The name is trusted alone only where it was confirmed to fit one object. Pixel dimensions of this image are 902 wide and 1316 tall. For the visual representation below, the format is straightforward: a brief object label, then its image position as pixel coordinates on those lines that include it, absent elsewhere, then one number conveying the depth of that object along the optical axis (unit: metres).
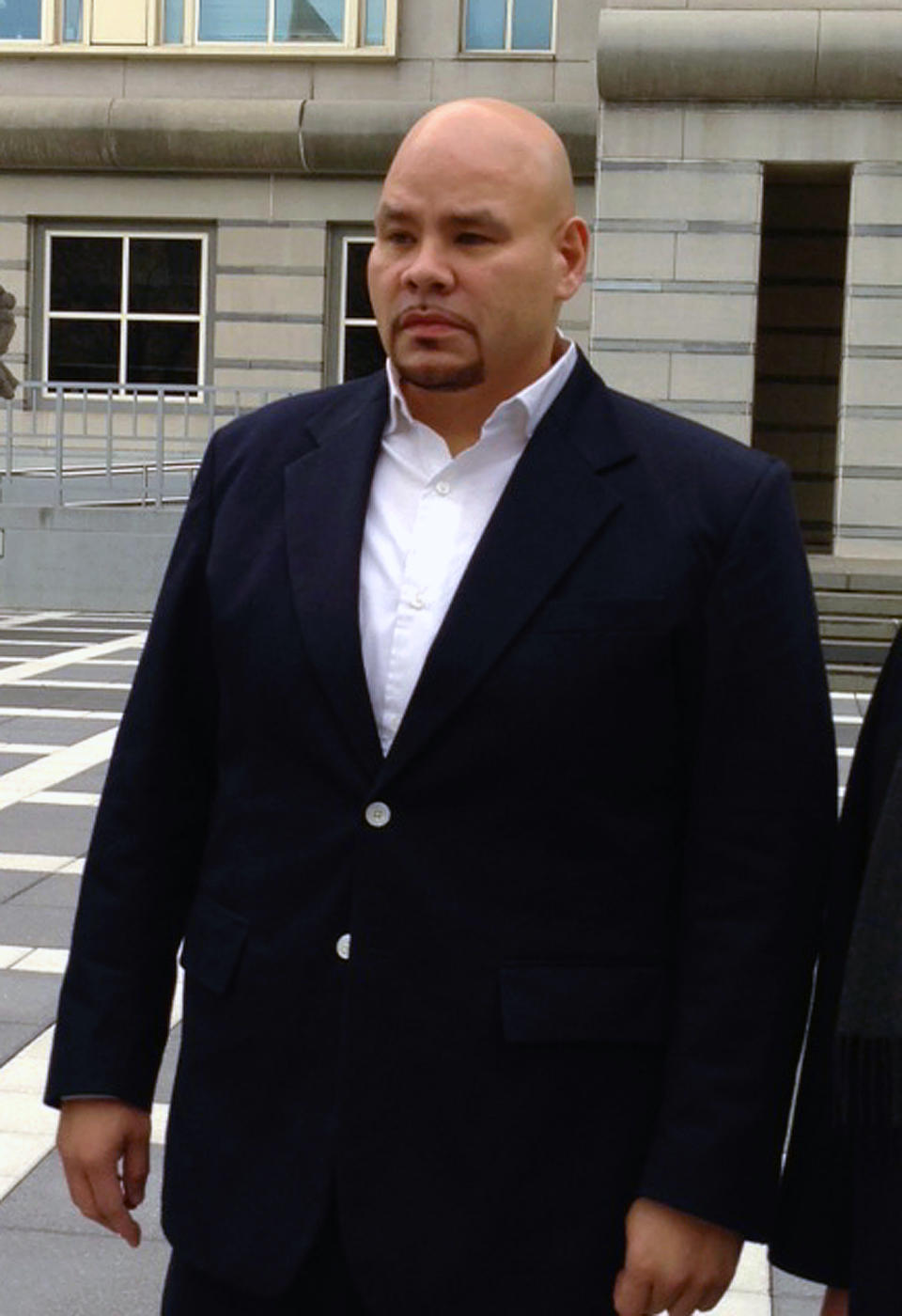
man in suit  2.34
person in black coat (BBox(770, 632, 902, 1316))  2.15
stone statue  19.55
